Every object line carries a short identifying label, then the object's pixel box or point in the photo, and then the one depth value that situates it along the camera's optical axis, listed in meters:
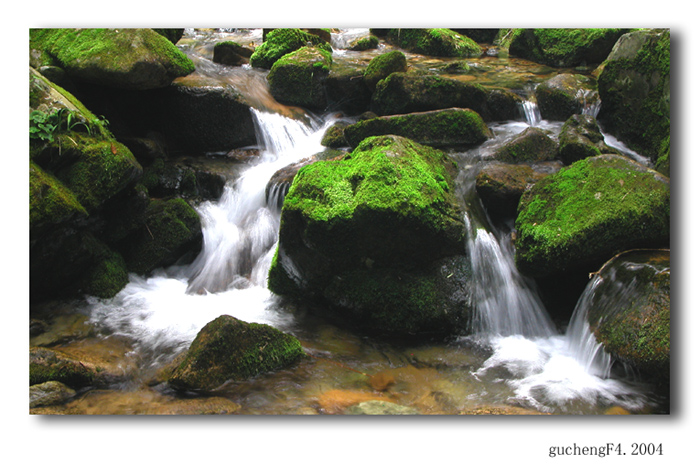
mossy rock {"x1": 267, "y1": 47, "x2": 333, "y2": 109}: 8.09
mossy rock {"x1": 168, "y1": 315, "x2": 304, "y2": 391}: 3.34
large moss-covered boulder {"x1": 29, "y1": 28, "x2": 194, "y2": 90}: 5.47
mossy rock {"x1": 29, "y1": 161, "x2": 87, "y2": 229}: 3.78
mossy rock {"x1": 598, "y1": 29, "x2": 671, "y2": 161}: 5.15
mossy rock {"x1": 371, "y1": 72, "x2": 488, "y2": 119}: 6.80
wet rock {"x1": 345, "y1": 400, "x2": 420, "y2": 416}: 3.12
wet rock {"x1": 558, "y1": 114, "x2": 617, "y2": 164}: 5.55
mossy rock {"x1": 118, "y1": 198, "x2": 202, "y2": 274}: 5.25
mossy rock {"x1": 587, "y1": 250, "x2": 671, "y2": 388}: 3.24
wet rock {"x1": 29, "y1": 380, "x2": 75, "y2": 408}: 3.14
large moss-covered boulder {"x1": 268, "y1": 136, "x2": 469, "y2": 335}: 4.05
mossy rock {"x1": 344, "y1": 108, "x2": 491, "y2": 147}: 6.12
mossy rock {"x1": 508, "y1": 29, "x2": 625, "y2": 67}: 8.79
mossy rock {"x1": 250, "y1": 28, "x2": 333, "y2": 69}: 8.86
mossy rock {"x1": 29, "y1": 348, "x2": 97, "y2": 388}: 3.26
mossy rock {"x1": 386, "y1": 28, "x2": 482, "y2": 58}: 10.32
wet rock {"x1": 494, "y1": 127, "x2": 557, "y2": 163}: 5.73
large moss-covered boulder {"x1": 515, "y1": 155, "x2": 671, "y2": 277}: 3.79
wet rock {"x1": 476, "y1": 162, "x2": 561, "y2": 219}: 4.87
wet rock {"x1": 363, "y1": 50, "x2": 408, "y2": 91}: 7.70
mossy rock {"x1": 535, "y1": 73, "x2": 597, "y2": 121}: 7.05
